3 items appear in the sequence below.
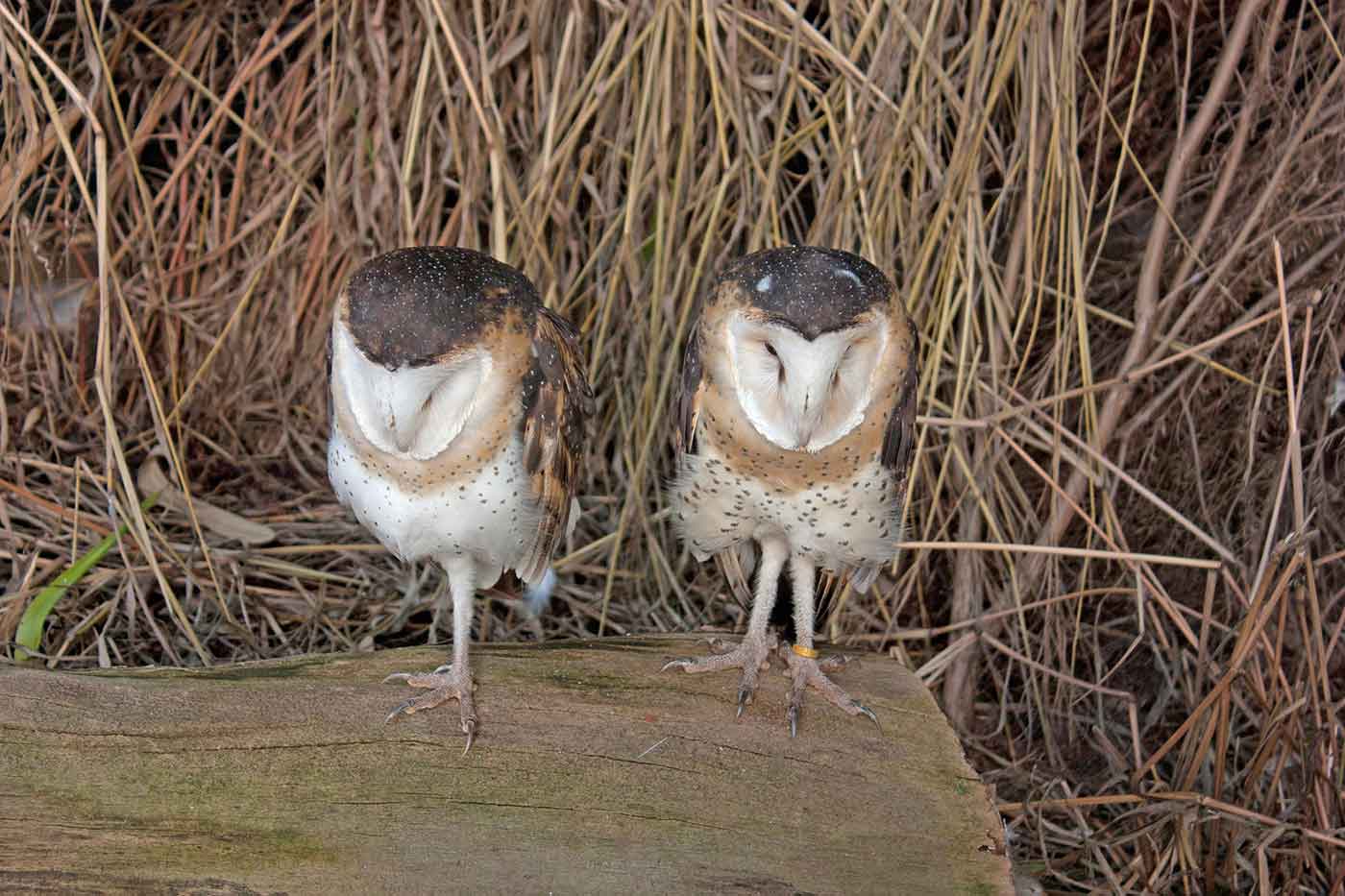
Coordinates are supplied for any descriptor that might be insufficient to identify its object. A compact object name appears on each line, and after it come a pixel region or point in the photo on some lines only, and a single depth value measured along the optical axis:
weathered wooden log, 1.92
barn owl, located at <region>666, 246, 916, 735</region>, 2.12
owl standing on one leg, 2.04
